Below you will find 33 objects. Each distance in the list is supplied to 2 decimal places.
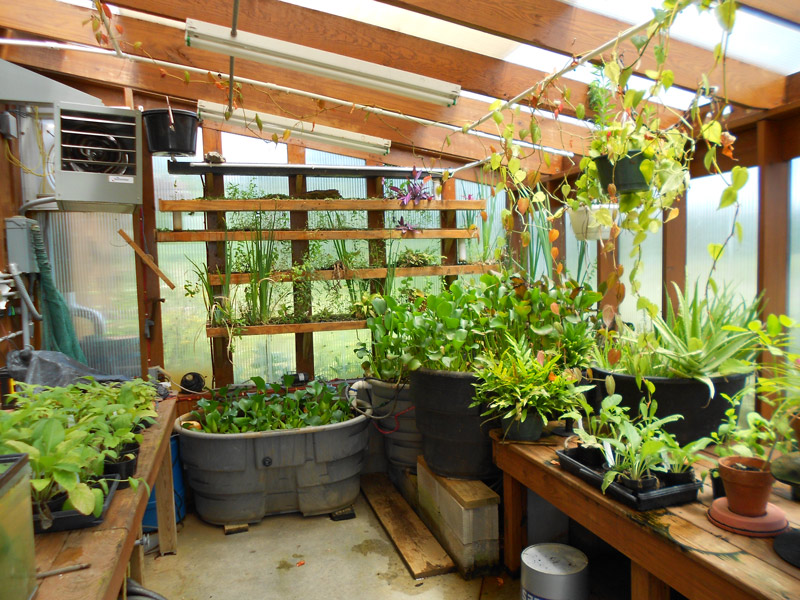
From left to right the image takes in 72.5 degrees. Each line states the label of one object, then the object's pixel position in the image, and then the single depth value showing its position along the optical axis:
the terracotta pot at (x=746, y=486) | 1.25
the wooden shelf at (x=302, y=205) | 3.05
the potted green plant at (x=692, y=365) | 1.58
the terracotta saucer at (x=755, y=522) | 1.26
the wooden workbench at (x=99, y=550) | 0.97
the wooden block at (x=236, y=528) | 2.72
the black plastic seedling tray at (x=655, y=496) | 1.41
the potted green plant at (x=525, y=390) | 1.96
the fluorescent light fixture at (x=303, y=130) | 3.10
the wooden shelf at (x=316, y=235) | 3.02
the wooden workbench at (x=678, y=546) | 1.11
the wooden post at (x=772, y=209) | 2.37
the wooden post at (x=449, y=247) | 3.61
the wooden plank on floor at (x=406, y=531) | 2.29
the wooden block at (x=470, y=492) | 2.15
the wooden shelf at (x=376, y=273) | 3.09
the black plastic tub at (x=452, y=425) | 2.18
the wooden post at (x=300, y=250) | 3.44
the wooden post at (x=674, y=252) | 2.98
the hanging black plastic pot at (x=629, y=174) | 1.39
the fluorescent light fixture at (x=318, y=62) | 2.02
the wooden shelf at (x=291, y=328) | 2.98
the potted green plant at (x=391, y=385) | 2.60
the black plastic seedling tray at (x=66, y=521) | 1.17
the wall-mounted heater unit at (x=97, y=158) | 2.71
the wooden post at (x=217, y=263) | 3.27
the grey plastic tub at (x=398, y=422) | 2.91
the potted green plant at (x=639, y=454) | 1.44
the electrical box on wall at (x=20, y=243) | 2.77
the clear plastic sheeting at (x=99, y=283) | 3.34
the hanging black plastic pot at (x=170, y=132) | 2.90
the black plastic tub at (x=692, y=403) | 1.60
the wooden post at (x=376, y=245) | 3.57
